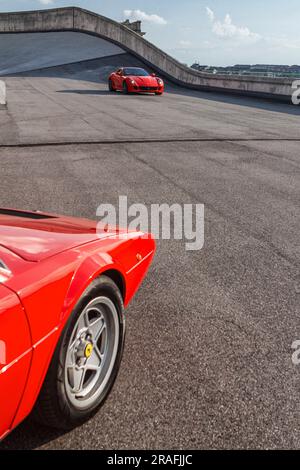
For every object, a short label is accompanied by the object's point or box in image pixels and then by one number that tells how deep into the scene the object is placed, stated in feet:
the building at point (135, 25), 193.47
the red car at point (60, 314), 6.01
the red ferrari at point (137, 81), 76.43
